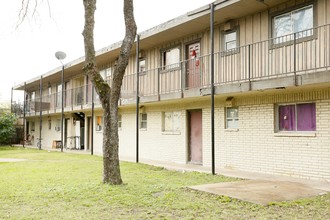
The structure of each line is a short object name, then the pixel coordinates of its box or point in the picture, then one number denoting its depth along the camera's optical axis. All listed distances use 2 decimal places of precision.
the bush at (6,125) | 28.47
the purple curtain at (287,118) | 11.35
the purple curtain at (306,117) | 10.73
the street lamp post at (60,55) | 27.80
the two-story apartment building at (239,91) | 10.51
